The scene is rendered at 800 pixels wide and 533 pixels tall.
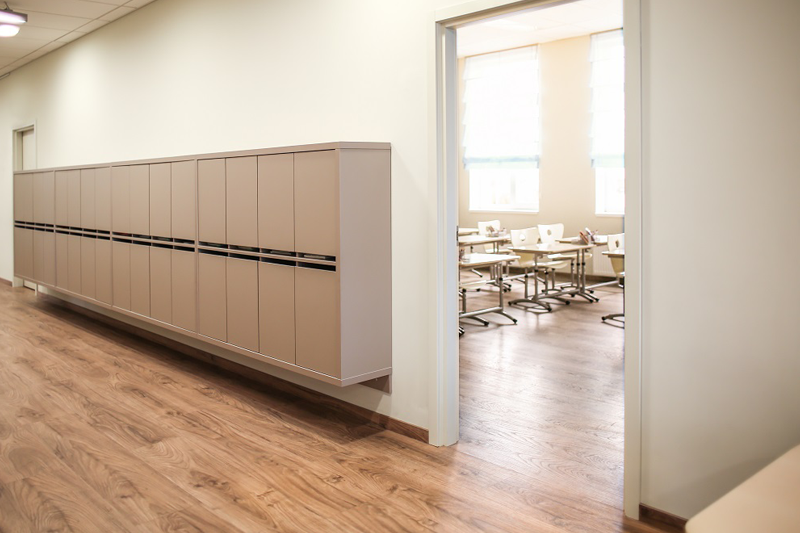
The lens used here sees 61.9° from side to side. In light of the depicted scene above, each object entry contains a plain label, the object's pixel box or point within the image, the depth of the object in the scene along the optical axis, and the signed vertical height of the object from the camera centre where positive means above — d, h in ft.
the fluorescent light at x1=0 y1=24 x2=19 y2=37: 21.16 +6.86
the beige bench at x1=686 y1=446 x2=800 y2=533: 5.58 -2.37
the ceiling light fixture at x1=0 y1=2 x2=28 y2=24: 19.77 +6.81
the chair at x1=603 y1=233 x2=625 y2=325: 24.43 -0.38
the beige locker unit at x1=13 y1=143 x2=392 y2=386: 11.82 -0.22
